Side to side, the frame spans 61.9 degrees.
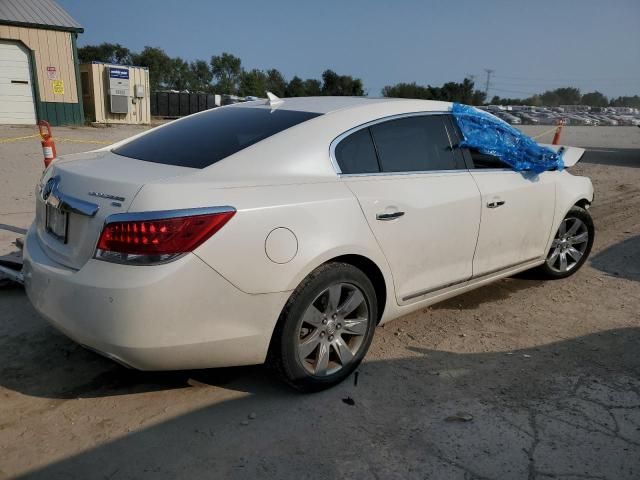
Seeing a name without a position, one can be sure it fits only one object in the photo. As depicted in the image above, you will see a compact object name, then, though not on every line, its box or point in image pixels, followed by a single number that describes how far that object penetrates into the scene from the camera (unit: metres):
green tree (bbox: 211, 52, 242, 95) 84.88
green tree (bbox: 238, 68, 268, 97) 72.81
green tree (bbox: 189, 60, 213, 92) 82.25
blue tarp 3.94
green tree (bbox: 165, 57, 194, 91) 79.75
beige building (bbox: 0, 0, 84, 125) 17.20
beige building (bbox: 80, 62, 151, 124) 20.66
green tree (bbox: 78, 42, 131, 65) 76.88
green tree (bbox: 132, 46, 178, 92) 77.44
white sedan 2.45
